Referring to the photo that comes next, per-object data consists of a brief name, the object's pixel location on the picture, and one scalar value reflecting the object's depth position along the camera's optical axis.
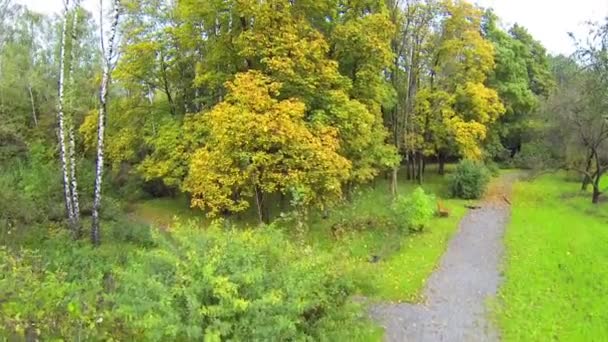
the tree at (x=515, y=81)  32.22
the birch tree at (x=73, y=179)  14.78
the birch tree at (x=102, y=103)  14.19
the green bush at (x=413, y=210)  16.42
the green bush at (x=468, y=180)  24.25
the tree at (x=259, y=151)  14.30
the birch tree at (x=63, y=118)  14.85
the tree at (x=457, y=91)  25.45
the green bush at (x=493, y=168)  32.60
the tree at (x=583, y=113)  19.25
